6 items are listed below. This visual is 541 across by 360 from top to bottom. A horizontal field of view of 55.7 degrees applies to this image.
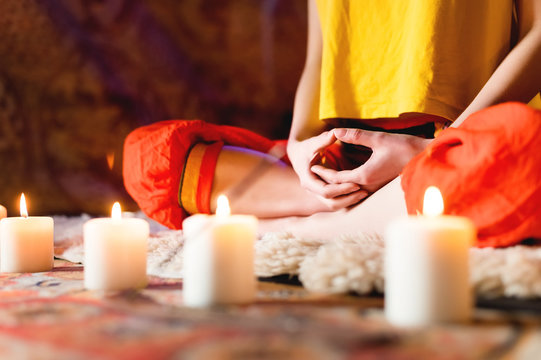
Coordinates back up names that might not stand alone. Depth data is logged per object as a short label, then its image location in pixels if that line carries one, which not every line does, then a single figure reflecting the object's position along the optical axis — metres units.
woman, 0.92
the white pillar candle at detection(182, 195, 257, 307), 0.54
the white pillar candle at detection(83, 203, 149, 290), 0.65
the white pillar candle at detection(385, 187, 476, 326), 0.46
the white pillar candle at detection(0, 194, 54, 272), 0.83
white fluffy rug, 0.57
